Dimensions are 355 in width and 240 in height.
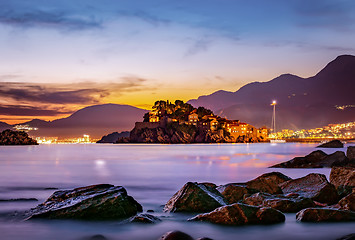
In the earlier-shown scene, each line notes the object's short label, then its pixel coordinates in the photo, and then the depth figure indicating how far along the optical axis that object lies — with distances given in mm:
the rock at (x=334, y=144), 92306
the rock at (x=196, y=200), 11719
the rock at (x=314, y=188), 13203
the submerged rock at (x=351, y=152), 29031
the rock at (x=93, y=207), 10773
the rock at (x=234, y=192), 13305
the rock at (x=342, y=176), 14405
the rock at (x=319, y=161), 29453
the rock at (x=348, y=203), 11461
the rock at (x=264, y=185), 14234
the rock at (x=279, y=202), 11884
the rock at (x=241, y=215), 10227
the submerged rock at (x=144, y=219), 10570
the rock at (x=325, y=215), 10508
